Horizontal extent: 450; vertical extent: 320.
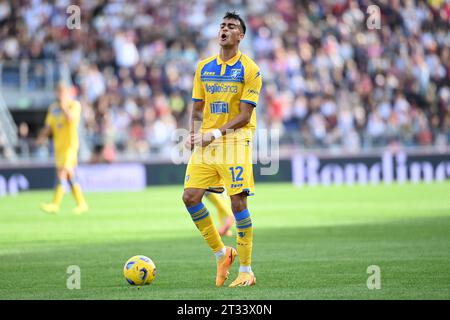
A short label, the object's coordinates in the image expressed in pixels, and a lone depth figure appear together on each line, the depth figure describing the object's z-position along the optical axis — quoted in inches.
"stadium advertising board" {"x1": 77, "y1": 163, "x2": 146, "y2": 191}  1162.0
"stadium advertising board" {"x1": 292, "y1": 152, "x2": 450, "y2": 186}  1221.7
